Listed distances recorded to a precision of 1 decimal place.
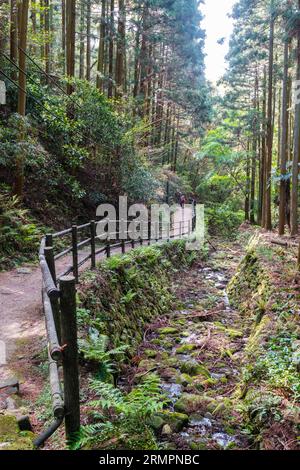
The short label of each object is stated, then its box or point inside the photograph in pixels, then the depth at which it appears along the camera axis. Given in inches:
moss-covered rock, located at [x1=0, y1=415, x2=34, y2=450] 108.3
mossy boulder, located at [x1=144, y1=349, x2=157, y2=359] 274.5
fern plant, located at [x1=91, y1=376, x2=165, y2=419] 134.3
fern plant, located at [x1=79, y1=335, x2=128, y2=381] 178.4
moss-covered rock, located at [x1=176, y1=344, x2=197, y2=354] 289.6
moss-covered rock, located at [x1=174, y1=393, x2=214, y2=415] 198.7
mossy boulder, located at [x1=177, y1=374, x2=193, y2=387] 232.4
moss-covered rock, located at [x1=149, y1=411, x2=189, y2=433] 172.9
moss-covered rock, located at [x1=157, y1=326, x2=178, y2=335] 331.0
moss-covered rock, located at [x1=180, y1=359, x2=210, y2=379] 250.2
